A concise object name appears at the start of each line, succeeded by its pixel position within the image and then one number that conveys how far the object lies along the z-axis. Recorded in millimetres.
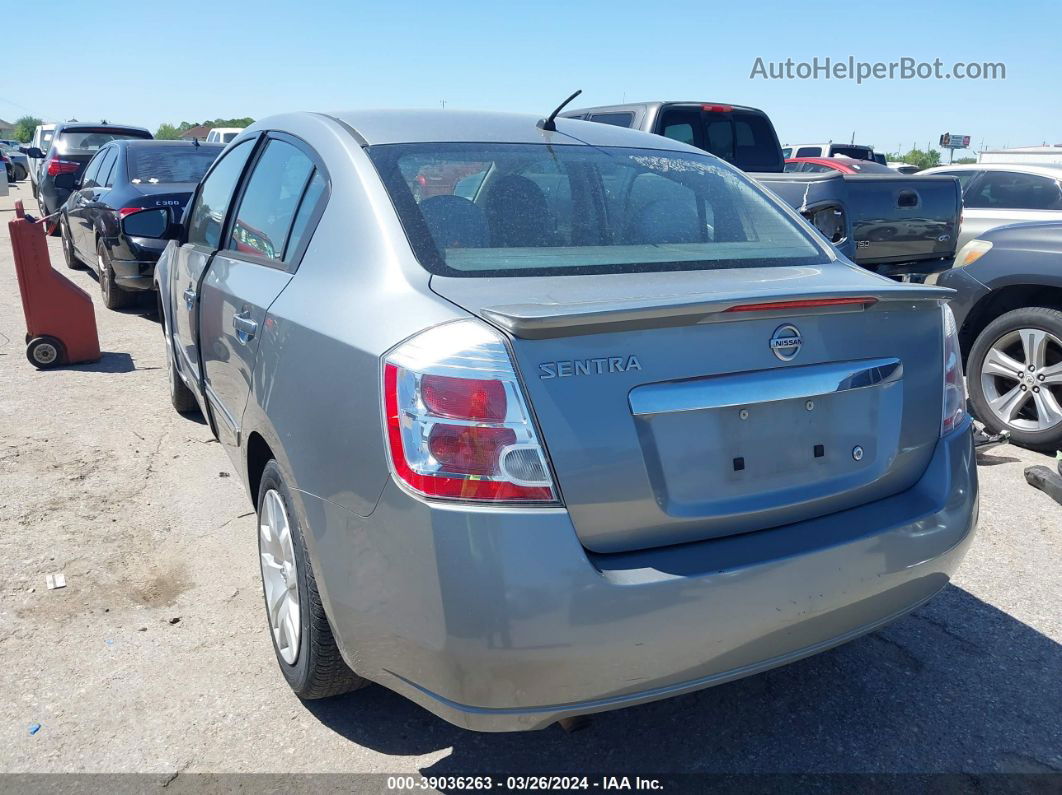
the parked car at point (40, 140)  20797
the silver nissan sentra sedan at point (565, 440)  1911
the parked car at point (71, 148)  14883
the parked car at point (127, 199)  8320
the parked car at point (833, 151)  21672
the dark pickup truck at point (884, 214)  6215
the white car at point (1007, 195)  8539
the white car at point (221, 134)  21391
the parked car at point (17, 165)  25625
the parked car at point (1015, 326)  5098
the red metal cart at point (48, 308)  6523
